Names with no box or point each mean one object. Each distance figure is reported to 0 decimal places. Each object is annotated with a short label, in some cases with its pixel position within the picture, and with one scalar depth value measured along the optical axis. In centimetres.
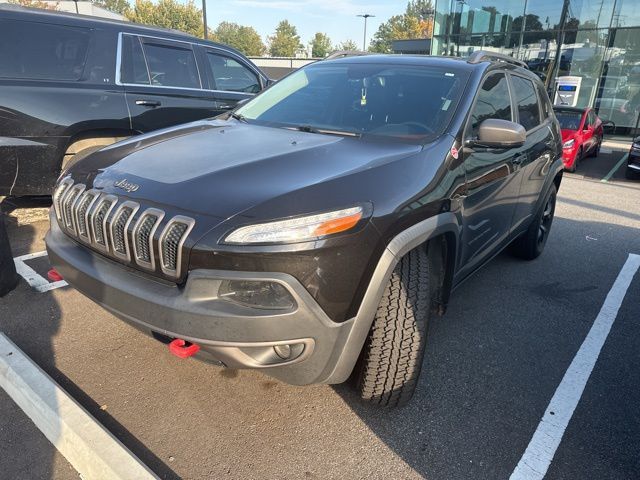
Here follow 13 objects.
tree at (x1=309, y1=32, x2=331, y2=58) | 8344
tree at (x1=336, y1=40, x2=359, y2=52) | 8778
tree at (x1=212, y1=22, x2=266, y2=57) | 7500
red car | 1023
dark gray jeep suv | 191
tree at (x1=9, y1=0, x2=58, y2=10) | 3692
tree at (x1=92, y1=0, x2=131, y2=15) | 8100
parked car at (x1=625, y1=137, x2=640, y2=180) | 955
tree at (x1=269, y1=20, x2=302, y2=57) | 7738
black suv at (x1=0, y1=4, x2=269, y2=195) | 417
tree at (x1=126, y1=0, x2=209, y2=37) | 5447
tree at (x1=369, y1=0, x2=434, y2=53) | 5975
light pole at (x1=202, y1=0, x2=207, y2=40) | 2370
